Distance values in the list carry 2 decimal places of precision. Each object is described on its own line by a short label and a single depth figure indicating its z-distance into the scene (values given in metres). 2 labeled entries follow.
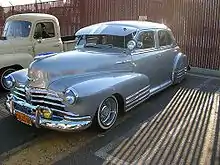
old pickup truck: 7.05
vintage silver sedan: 4.16
